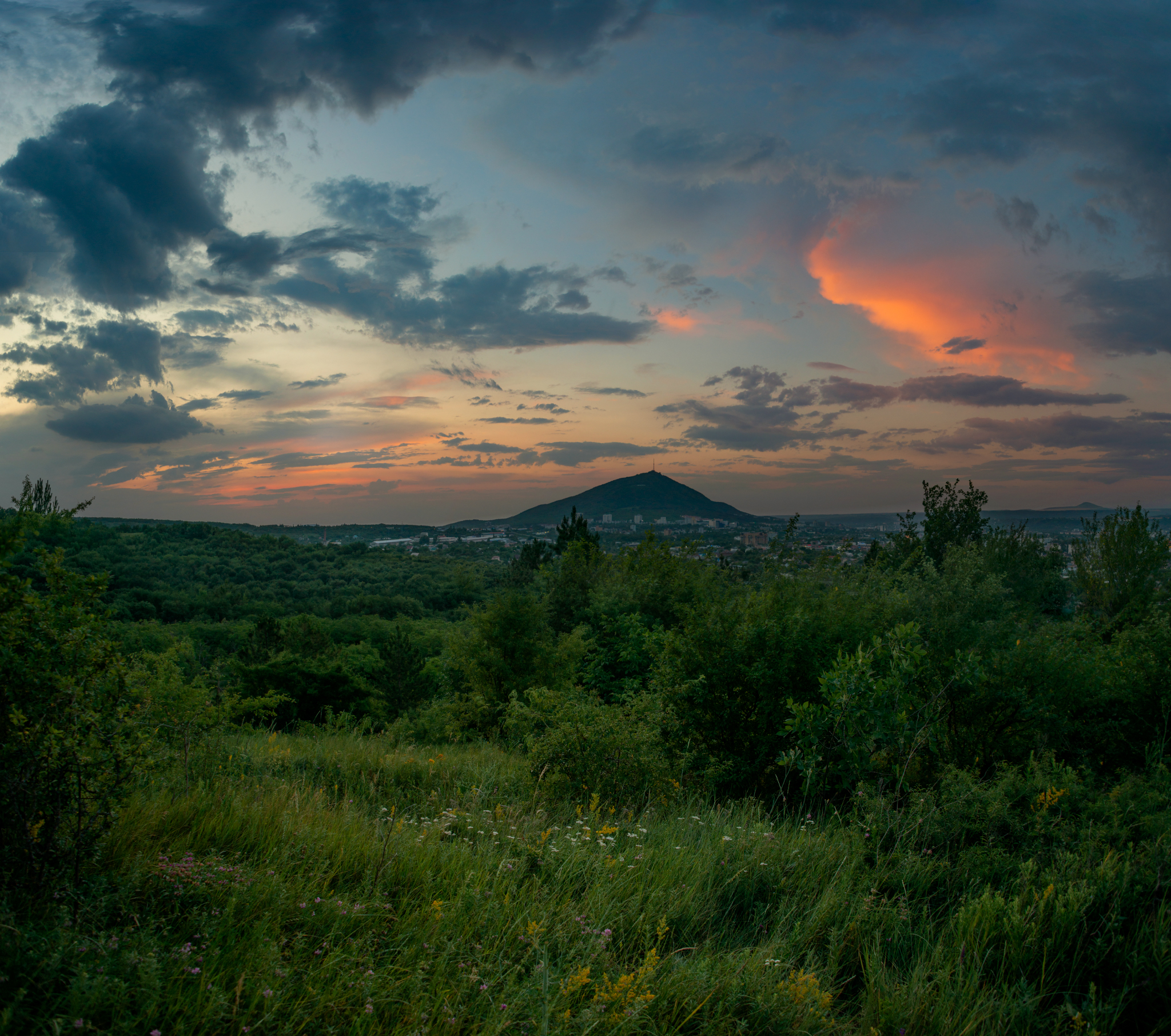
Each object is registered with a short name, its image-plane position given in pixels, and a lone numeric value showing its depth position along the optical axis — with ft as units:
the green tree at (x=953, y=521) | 128.98
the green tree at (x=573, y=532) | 137.69
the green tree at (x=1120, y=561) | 102.63
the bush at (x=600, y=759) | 20.40
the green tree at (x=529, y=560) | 153.28
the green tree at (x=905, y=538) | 115.24
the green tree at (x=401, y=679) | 87.04
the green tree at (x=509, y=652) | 59.57
